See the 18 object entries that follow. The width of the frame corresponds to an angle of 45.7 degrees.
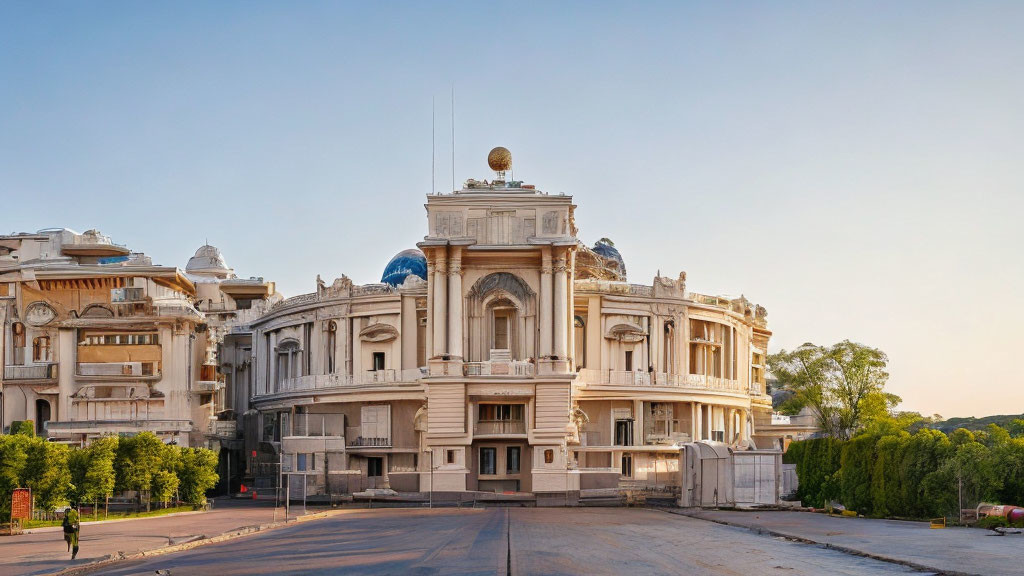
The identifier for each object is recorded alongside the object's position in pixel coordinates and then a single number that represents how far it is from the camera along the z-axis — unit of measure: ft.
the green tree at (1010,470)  151.02
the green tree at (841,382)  320.91
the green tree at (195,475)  215.51
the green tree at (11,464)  159.33
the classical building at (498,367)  247.29
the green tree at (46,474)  167.94
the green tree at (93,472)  186.70
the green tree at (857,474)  190.39
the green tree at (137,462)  200.75
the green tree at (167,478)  204.13
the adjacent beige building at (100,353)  272.72
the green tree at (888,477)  177.88
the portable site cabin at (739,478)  216.54
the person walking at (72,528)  118.93
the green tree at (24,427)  229.97
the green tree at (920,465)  167.52
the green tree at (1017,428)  193.88
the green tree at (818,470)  219.41
